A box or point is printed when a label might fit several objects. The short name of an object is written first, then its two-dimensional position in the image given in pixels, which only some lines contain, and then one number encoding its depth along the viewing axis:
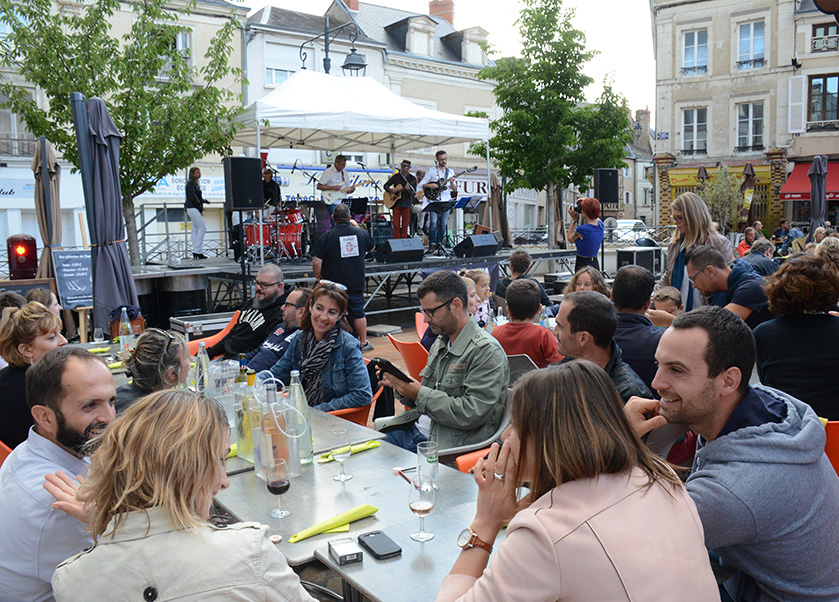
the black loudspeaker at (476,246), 12.83
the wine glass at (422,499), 2.20
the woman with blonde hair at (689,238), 6.00
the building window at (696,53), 30.52
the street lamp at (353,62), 15.34
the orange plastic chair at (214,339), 5.96
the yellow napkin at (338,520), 2.27
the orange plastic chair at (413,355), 4.82
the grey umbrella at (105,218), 7.29
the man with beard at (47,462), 1.99
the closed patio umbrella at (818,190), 16.11
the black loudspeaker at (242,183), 9.80
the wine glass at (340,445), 2.83
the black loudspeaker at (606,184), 14.34
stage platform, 10.69
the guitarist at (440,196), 13.77
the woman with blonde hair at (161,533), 1.56
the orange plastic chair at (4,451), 2.90
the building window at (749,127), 29.88
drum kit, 13.48
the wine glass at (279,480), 2.43
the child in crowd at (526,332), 4.52
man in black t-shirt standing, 8.73
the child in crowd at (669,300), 5.33
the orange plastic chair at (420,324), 5.95
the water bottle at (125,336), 5.46
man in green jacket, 3.52
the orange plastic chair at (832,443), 2.55
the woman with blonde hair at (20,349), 3.24
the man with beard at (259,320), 5.73
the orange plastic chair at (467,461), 3.11
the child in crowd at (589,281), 5.21
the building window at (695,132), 30.92
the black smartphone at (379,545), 2.09
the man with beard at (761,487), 1.77
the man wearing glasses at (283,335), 4.99
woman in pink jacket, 1.42
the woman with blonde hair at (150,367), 3.28
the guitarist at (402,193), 13.95
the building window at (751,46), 29.52
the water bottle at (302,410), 2.96
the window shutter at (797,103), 28.22
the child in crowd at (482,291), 6.47
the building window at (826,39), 27.94
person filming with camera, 9.77
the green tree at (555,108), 17.72
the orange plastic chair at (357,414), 4.10
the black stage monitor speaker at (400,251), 11.64
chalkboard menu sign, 9.17
